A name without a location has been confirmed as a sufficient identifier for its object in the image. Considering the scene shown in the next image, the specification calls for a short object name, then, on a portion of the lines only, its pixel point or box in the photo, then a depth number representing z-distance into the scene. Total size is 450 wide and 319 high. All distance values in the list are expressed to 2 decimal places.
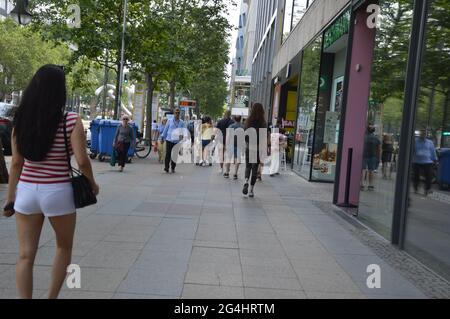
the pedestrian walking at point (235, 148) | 14.23
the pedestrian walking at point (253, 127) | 11.17
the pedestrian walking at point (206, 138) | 18.97
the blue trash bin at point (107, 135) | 18.17
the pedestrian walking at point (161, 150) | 19.81
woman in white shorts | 3.68
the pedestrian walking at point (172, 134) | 15.32
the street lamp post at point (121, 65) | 20.11
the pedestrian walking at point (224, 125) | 16.72
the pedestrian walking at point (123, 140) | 15.39
